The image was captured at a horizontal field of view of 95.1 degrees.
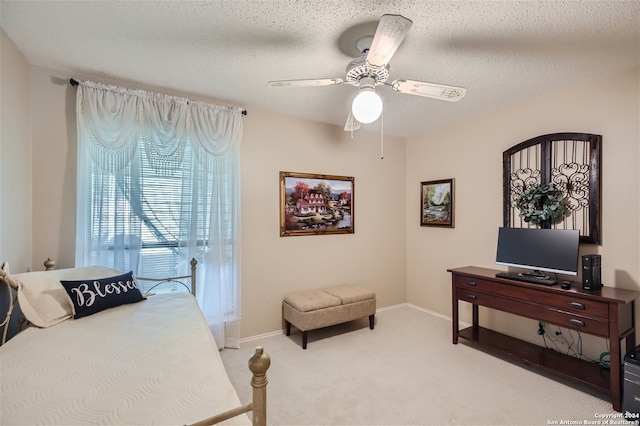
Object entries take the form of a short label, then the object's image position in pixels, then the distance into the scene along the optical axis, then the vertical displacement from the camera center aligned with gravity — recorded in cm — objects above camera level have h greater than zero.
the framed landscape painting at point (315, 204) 347 +12
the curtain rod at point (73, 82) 238 +107
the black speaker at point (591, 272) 230 -46
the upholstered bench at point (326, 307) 306 -103
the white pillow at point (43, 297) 180 -54
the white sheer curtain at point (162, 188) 246 +23
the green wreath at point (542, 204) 271 +9
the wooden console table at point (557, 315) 209 -82
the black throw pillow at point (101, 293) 195 -57
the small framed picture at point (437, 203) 383 +15
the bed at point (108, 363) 102 -69
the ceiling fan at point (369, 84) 187 +86
